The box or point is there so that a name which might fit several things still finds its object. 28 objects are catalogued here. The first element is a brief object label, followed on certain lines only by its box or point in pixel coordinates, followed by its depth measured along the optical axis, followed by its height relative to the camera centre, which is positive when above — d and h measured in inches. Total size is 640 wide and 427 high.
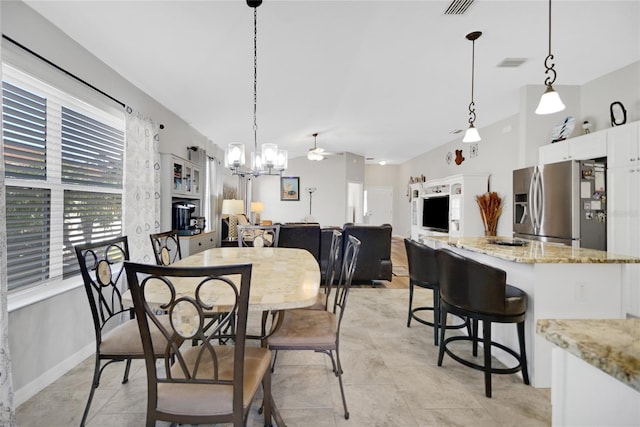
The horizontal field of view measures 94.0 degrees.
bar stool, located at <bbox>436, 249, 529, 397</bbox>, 71.2 -21.4
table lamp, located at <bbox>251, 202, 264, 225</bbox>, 305.9 +2.0
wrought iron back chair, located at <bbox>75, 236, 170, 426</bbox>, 60.2 -26.8
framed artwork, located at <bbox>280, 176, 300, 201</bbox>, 348.5 +27.1
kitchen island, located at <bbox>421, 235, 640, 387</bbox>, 74.3 -19.7
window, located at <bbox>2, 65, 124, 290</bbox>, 72.9 +9.4
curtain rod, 67.1 +38.5
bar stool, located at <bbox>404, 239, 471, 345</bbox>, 99.7 -20.1
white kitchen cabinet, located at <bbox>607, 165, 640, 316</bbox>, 110.6 -2.0
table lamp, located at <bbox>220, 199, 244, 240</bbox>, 223.8 +2.7
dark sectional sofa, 163.0 -17.5
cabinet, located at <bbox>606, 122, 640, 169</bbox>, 109.7 +25.9
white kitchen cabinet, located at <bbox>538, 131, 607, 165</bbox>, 121.5 +28.7
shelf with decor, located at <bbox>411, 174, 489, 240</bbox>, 215.0 +5.0
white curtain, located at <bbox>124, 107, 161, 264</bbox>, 114.0 +10.1
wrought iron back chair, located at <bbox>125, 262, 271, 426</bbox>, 39.8 -22.6
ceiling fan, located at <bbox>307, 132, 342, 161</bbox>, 247.9 +47.8
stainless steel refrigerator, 123.0 +4.5
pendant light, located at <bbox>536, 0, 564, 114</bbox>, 82.6 +31.3
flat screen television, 244.4 -0.5
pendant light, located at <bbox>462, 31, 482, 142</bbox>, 108.6 +33.7
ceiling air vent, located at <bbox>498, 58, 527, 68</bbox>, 126.8 +65.4
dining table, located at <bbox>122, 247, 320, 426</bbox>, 48.8 -14.2
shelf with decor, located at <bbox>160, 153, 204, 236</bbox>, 138.0 +11.8
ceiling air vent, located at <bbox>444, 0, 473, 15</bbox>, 91.0 +64.5
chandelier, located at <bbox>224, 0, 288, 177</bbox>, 105.0 +20.2
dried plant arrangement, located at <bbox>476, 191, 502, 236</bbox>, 200.2 +2.0
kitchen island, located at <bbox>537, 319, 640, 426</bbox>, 20.7 -12.1
